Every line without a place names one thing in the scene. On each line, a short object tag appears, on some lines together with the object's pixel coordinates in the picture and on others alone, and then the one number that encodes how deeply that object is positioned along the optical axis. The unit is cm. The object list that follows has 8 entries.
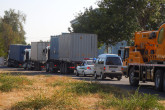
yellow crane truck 2061
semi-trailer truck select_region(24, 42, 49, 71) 5266
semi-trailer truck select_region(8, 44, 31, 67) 6444
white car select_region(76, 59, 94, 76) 3559
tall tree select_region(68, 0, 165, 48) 4488
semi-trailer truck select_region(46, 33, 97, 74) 4031
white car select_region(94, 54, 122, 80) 3003
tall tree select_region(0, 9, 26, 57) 10076
